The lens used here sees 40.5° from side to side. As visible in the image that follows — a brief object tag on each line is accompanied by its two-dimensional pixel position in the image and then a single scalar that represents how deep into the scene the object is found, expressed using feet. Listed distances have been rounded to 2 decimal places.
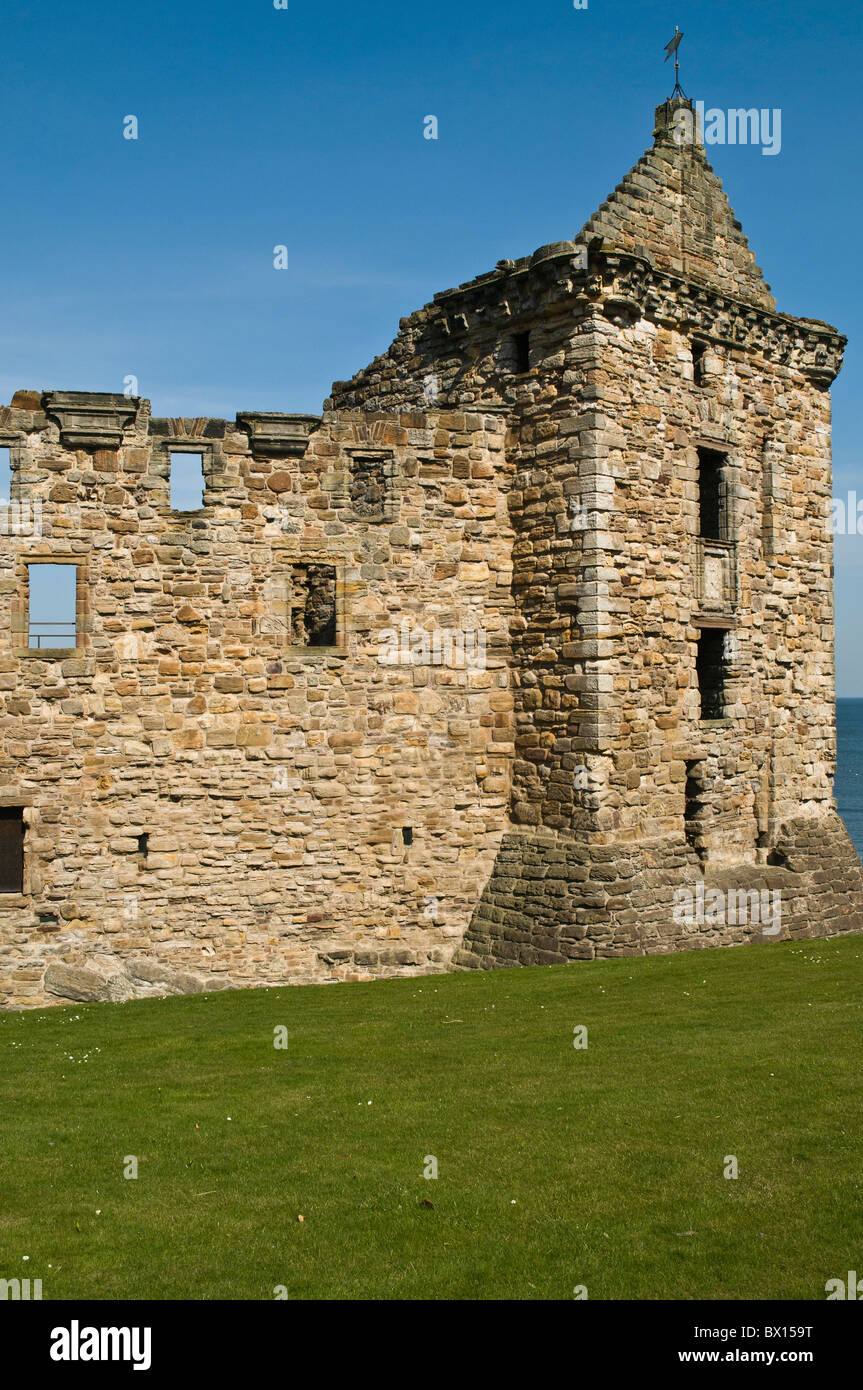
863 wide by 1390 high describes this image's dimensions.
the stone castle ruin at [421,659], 48.14
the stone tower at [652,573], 52.29
